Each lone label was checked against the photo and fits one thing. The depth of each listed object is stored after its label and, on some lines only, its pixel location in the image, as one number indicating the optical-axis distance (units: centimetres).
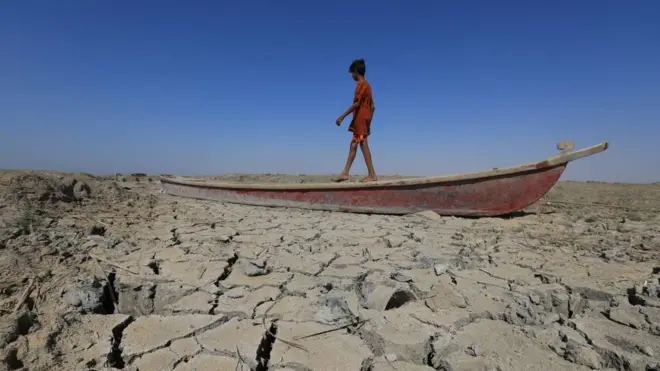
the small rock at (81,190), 373
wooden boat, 325
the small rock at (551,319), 135
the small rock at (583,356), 111
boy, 436
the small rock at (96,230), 245
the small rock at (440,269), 183
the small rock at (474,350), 117
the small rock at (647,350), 113
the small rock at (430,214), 351
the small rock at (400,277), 174
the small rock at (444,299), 150
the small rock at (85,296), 147
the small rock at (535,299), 151
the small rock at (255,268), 186
